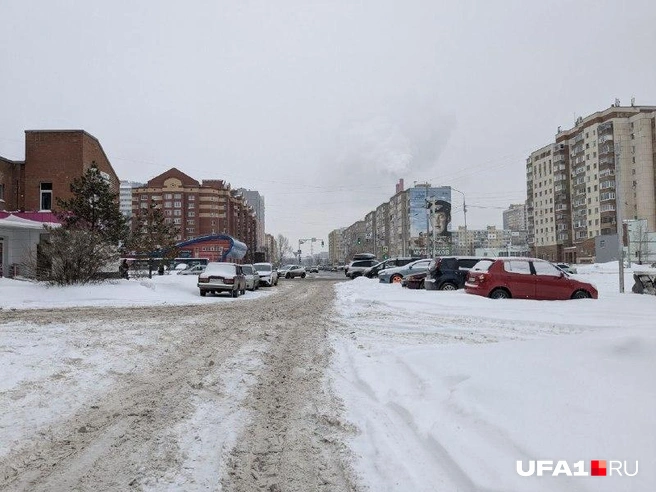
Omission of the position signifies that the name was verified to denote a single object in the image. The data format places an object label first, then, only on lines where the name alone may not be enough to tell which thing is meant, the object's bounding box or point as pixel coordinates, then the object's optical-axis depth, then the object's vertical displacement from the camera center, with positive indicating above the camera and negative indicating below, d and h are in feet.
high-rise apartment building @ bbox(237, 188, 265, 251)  624.59 +76.42
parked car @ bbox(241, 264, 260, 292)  86.66 -2.96
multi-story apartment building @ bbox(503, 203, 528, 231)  568.98 +49.33
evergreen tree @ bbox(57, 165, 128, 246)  73.41 +8.32
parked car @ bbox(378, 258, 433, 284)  90.32 -2.40
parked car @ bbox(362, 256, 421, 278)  112.47 -1.50
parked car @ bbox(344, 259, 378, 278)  150.20 -2.44
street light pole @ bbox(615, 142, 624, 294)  59.52 +6.91
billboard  373.81 +33.77
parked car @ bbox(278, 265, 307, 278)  168.86 -3.86
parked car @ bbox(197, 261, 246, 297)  72.62 -2.70
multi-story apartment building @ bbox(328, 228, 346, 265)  619.91 +11.26
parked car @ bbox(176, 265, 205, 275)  136.30 -2.67
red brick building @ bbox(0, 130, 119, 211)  112.88 +22.93
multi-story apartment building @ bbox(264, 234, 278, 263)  562.09 +10.99
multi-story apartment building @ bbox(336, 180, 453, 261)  377.50 +31.34
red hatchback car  48.67 -2.72
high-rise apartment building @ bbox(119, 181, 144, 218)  517.14 +73.47
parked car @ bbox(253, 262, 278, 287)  107.04 -2.88
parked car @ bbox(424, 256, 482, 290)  64.08 -2.02
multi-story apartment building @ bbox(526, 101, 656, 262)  290.76 +51.12
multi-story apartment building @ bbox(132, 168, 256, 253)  366.43 +46.73
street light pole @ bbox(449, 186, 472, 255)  166.50 +17.03
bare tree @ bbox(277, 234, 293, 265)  492.95 +14.84
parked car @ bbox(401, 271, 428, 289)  74.54 -3.51
